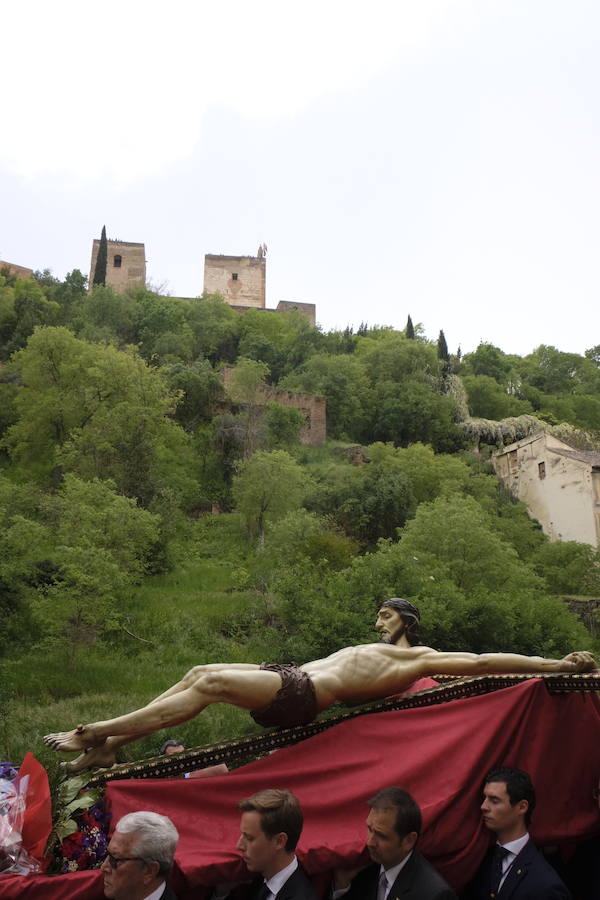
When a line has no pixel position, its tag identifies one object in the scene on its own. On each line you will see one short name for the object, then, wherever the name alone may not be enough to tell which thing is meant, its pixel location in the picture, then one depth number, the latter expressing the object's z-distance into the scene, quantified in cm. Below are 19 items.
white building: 3681
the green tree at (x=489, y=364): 6950
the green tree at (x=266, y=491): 3428
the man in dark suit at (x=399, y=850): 382
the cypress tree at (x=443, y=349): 6375
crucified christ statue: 462
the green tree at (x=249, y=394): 4469
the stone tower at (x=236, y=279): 7894
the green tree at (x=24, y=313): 5178
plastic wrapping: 400
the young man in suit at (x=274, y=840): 380
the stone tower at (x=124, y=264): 7312
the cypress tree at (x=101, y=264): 6938
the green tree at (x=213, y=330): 6012
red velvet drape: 427
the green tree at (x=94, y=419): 3381
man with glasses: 363
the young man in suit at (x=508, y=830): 406
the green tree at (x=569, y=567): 3172
